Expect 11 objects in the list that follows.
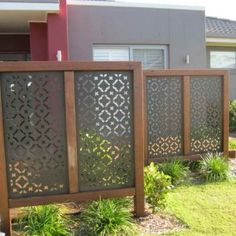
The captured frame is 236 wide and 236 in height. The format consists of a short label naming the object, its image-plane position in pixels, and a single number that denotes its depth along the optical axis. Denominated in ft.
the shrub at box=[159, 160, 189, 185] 20.85
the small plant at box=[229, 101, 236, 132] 40.45
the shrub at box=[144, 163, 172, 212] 16.28
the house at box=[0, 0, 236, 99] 29.27
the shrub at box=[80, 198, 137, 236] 14.01
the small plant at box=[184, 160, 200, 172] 23.72
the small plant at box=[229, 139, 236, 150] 29.52
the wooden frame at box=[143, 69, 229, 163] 22.61
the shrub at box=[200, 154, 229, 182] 21.62
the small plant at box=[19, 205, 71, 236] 13.60
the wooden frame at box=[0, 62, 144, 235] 14.02
